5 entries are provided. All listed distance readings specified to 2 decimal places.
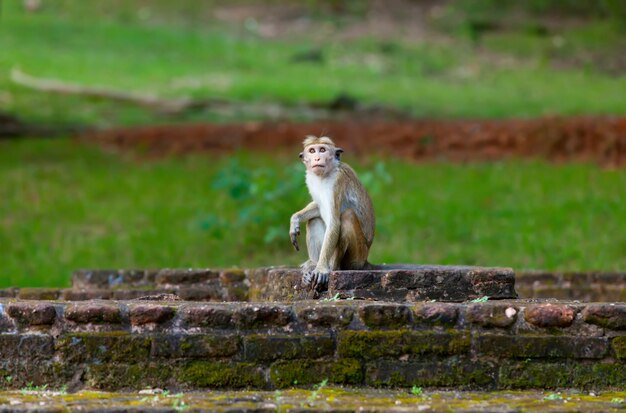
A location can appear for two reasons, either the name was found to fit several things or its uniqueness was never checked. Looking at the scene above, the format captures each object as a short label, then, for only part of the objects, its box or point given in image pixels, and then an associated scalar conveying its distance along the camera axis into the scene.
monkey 17.28
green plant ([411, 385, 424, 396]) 13.38
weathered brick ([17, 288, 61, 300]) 19.94
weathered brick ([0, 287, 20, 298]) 19.78
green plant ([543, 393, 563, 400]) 13.12
